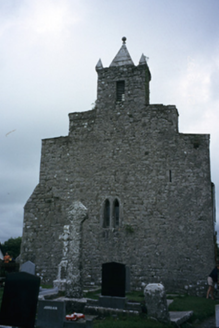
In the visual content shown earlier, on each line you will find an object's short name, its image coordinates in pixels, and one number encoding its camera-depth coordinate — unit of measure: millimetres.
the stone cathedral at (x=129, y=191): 14586
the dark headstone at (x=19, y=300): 7215
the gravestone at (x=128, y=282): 13528
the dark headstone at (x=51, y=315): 8055
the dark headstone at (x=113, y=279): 10084
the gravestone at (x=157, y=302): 8633
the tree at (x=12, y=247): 51850
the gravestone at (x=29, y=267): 14173
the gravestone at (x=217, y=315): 6146
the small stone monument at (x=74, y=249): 10773
